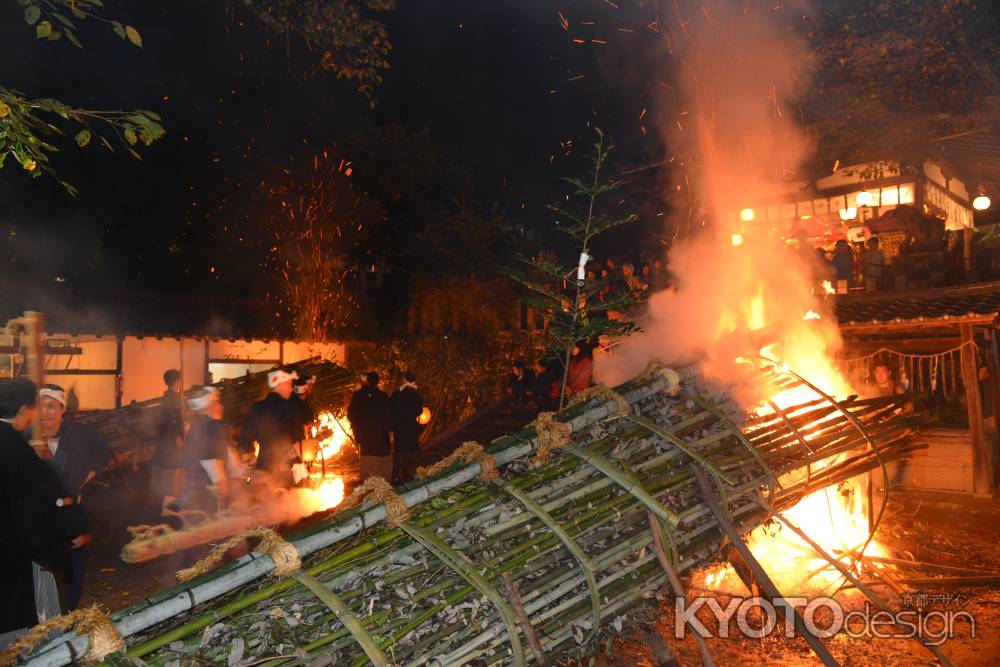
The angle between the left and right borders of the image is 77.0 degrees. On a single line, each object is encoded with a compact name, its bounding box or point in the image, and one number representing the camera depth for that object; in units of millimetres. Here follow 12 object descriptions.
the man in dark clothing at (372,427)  8773
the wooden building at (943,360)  10398
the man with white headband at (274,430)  6566
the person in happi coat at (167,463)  6480
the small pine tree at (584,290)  5840
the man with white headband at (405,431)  8875
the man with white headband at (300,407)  6793
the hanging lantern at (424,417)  9362
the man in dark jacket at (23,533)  3246
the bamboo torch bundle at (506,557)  2350
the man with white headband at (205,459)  6174
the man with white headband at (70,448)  4734
